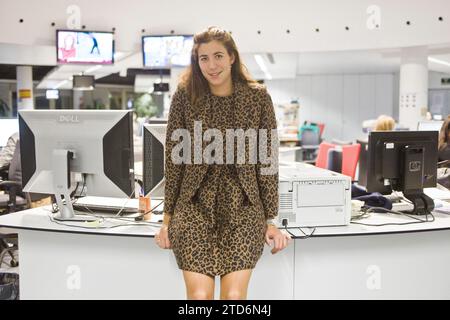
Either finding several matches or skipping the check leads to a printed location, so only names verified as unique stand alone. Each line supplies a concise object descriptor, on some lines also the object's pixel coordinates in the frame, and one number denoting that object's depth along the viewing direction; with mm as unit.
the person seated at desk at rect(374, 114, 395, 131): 5617
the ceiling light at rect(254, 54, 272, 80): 11985
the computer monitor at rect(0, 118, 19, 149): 6207
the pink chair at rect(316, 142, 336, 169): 5598
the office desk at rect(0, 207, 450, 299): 2660
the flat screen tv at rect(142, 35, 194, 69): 7527
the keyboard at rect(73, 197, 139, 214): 3145
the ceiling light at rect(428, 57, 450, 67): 11801
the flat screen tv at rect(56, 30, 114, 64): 7258
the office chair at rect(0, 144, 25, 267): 4648
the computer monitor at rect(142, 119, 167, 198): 2908
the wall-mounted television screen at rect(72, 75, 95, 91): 11648
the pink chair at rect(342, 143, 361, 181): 5152
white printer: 2633
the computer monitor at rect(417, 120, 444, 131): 6223
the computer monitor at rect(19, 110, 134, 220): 2760
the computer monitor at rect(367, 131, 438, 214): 3035
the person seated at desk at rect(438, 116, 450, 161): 4988
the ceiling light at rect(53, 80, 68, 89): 19100
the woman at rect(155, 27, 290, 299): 2100
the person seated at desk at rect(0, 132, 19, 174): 5655
